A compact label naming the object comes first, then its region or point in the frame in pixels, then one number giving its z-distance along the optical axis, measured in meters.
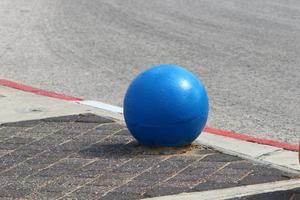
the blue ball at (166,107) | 13.10
